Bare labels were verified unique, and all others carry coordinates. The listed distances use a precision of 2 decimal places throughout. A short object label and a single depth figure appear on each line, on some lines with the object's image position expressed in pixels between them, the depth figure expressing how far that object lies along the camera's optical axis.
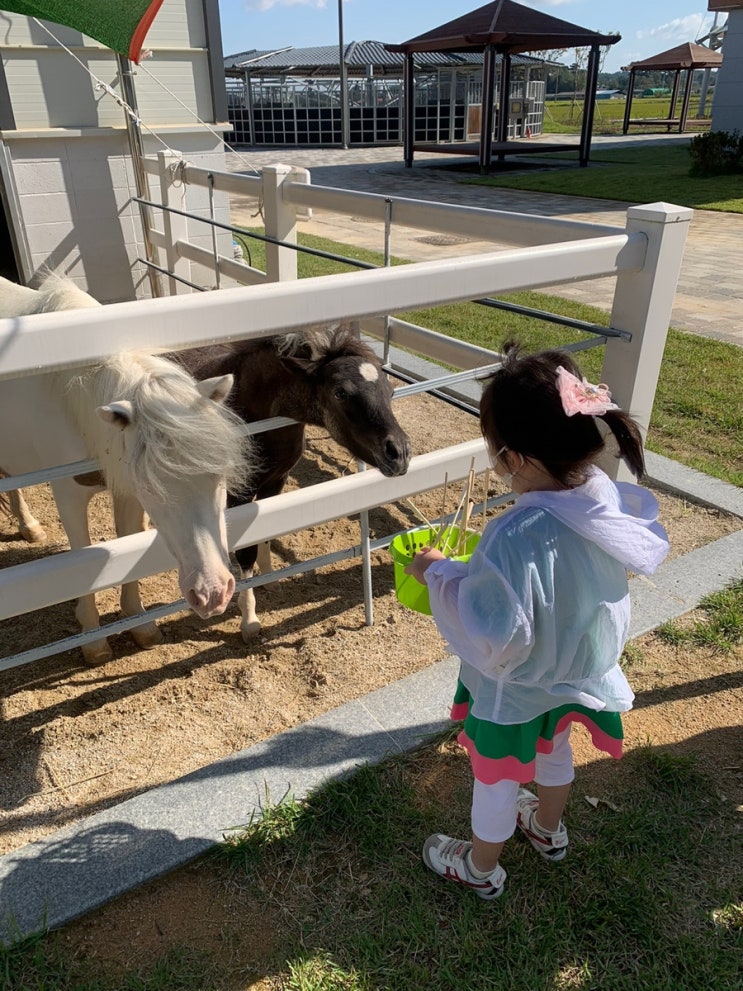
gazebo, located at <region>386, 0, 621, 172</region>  18.88
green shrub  17.50
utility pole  28.73
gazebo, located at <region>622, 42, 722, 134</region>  30.95
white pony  1.70
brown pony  2.37
